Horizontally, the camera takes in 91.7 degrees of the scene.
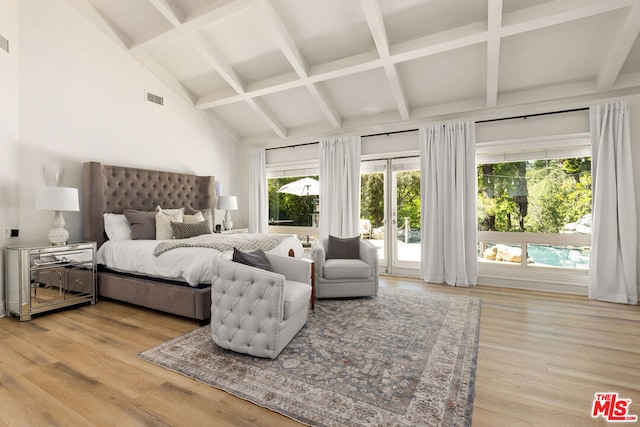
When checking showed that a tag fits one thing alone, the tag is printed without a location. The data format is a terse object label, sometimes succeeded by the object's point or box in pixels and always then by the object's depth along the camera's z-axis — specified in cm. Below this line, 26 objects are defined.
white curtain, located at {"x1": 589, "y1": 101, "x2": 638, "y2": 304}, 372
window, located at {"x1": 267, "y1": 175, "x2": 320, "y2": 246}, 621
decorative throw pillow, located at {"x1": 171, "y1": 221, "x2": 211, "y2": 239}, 414
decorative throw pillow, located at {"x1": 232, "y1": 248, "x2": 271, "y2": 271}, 273
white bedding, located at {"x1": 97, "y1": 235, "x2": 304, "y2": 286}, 309
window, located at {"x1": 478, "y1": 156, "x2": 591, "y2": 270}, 428
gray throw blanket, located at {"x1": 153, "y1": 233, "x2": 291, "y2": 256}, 334
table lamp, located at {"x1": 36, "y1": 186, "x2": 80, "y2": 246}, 324
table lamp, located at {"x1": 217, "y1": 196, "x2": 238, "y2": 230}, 562
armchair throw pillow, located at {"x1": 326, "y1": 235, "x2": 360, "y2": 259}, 417
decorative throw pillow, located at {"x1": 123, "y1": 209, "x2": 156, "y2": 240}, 411
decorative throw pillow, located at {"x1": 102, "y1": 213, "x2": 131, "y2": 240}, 409
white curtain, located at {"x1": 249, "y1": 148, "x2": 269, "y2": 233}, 638
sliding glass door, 528
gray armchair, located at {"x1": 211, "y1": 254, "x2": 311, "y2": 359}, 228
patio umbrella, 618
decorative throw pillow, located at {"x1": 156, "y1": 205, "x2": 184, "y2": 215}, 456
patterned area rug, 176
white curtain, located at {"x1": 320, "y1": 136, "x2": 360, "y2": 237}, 537
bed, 312
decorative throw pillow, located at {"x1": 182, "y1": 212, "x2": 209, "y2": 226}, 465
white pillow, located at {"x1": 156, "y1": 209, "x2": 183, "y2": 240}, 415
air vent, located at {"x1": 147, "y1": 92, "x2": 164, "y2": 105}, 493
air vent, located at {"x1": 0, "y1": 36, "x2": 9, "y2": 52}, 330
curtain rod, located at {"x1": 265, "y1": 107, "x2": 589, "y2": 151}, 406
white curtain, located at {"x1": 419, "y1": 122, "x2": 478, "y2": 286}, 452
